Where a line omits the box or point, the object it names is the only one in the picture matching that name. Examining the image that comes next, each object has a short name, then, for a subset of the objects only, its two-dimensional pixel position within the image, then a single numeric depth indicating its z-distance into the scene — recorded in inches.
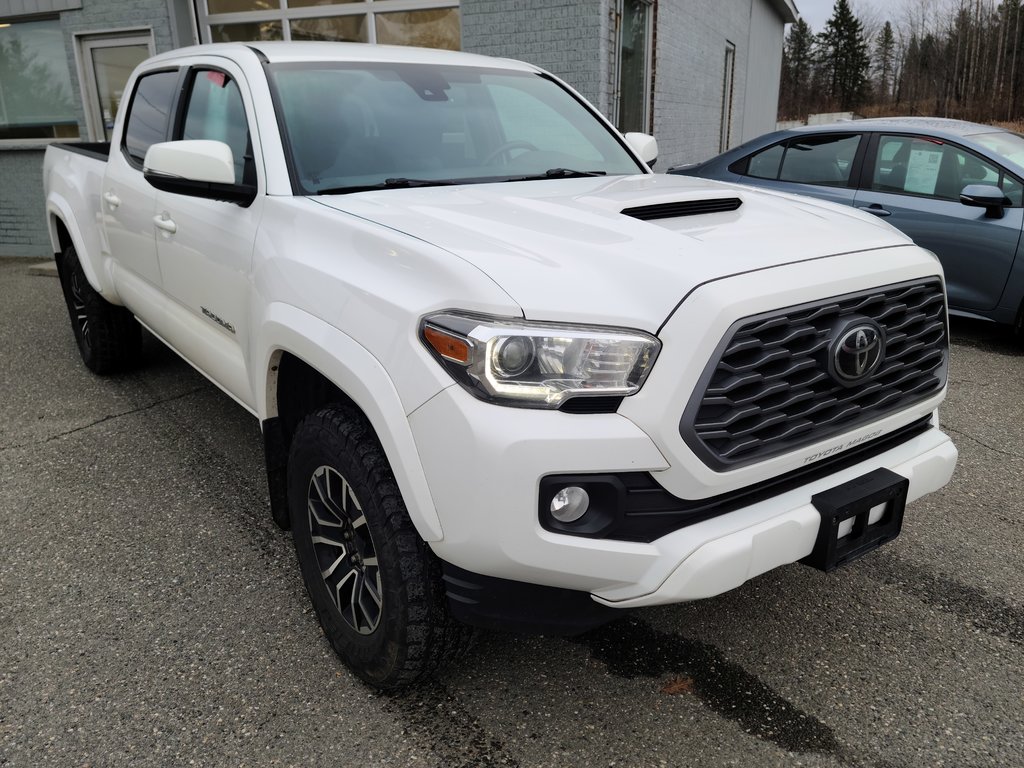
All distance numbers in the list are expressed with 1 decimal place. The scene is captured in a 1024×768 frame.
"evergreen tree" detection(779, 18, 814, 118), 2242.2
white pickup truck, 68.8
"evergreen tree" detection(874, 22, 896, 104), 2084.2
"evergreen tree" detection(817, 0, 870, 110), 2375.5
